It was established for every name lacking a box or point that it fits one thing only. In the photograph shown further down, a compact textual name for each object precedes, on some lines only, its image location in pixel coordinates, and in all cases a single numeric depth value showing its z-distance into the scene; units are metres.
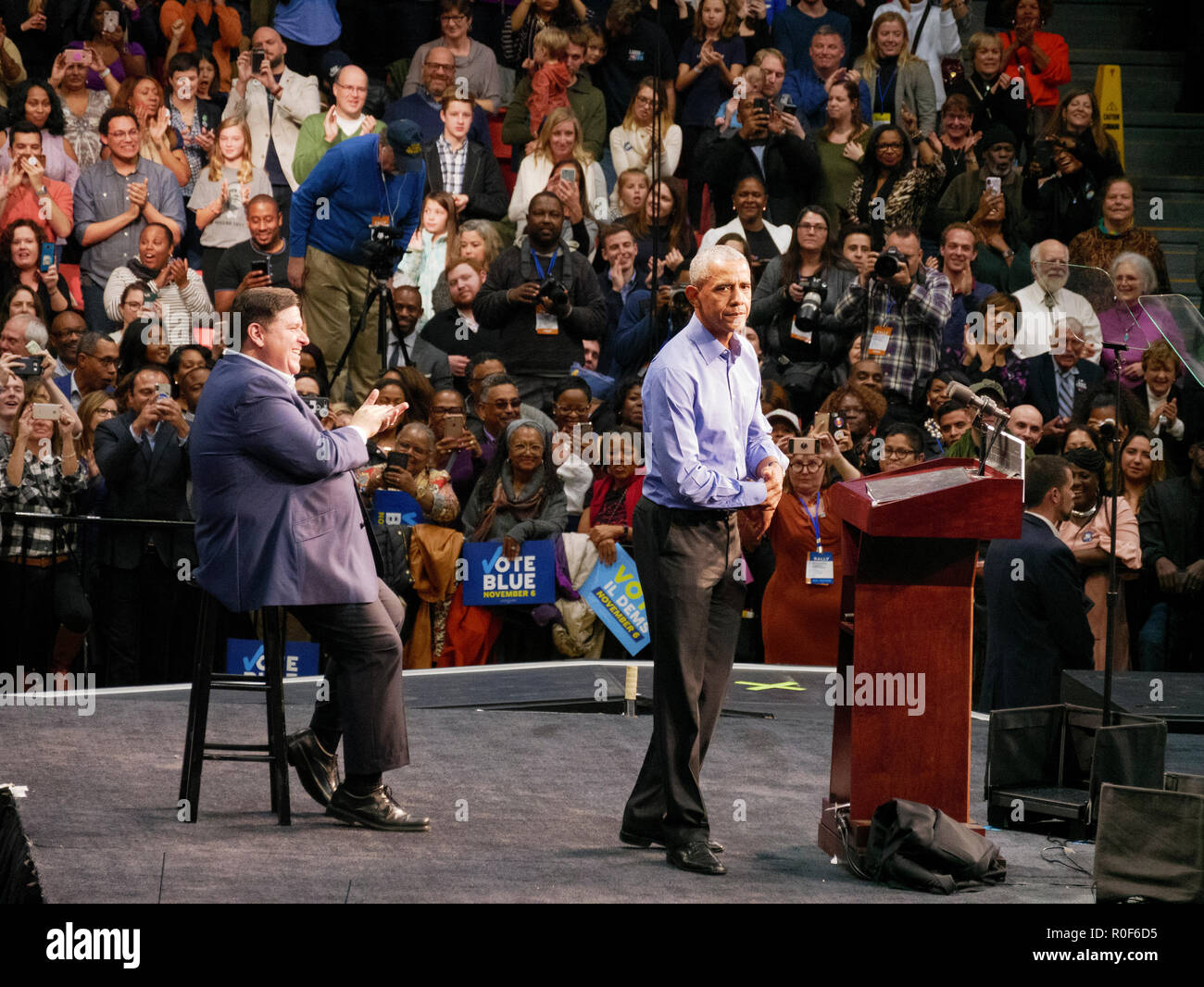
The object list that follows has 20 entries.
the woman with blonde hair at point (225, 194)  10.23
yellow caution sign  12.23
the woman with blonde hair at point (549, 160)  10.35
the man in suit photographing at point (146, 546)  7.90
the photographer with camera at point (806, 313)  9.21
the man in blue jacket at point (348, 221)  9.65
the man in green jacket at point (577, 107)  10.84
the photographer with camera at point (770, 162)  10.32
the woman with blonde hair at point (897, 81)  10.98
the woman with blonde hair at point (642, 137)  10.55
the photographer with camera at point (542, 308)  9.37
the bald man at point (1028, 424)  8.63
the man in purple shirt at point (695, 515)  4.65
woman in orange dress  7.86
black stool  5.01
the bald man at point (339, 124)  10.18
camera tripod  9.20
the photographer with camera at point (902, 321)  9.23
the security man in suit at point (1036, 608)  6.07
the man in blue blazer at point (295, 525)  4.80
